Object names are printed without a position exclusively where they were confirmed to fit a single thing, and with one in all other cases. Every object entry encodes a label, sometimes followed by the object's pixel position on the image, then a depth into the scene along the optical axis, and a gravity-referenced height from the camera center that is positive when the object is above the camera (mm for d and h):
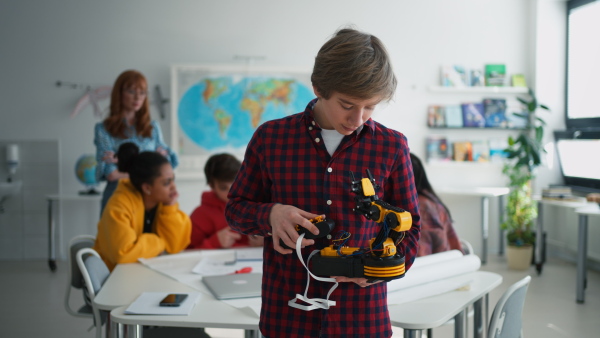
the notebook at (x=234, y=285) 1856 -427
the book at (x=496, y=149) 5961 +81
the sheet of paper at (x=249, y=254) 2471 -426
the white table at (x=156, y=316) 1636 -458
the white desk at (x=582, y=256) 4164 -702
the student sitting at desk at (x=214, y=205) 3088 -264
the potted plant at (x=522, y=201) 5258 -401
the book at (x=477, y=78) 5926 +797
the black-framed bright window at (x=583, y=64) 5492 +907
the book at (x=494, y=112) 5957 +457
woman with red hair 3512 +173
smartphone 1727 -435
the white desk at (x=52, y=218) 5164 -579
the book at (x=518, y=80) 5973 +786
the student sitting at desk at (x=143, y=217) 2455 -282
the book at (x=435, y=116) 5891 +409
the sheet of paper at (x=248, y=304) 1727 -454
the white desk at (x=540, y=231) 4887 -643
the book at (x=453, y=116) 5906 +412
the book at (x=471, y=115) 5938 +424
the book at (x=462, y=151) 5930 +58
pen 2178 -427
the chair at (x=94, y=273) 1976 -428
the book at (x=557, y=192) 4989 -299
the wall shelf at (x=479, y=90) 5785 +670
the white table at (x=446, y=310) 1643 -459
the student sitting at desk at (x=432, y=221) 2578 -291
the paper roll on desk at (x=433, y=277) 1899 -416
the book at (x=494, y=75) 5949 +832
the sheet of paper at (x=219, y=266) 2230 -442
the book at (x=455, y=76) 5871 +811
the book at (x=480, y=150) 5941 +70
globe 5262 -148
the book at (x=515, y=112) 5969 +440
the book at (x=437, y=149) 5902 +78
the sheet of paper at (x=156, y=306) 1674 -444
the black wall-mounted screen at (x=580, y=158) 5227 -4
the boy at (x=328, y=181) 1148 -53
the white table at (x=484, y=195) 5406 -375
